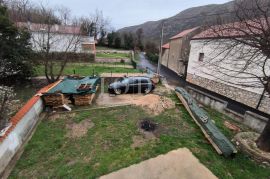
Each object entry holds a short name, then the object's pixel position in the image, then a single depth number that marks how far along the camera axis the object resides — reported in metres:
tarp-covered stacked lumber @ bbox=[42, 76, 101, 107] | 8.97
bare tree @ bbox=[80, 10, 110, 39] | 51.48
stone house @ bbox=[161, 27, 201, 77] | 21.25
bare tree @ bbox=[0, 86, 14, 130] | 5.28
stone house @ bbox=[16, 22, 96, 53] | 12.80
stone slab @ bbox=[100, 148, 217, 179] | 4.71
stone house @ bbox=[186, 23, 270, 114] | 11.43
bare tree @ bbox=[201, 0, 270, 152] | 4.94
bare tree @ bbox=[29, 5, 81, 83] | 12.62
